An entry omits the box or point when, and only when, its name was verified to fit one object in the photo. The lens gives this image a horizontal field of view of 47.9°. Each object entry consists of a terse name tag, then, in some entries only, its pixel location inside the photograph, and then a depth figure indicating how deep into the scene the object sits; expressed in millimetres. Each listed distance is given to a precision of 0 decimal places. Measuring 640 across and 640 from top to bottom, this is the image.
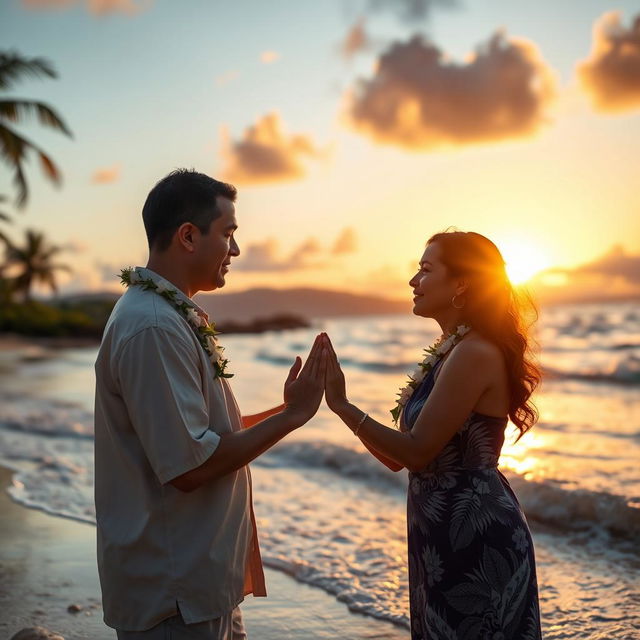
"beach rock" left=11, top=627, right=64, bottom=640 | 4074
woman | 2893
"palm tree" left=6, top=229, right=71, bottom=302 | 63656
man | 2273
